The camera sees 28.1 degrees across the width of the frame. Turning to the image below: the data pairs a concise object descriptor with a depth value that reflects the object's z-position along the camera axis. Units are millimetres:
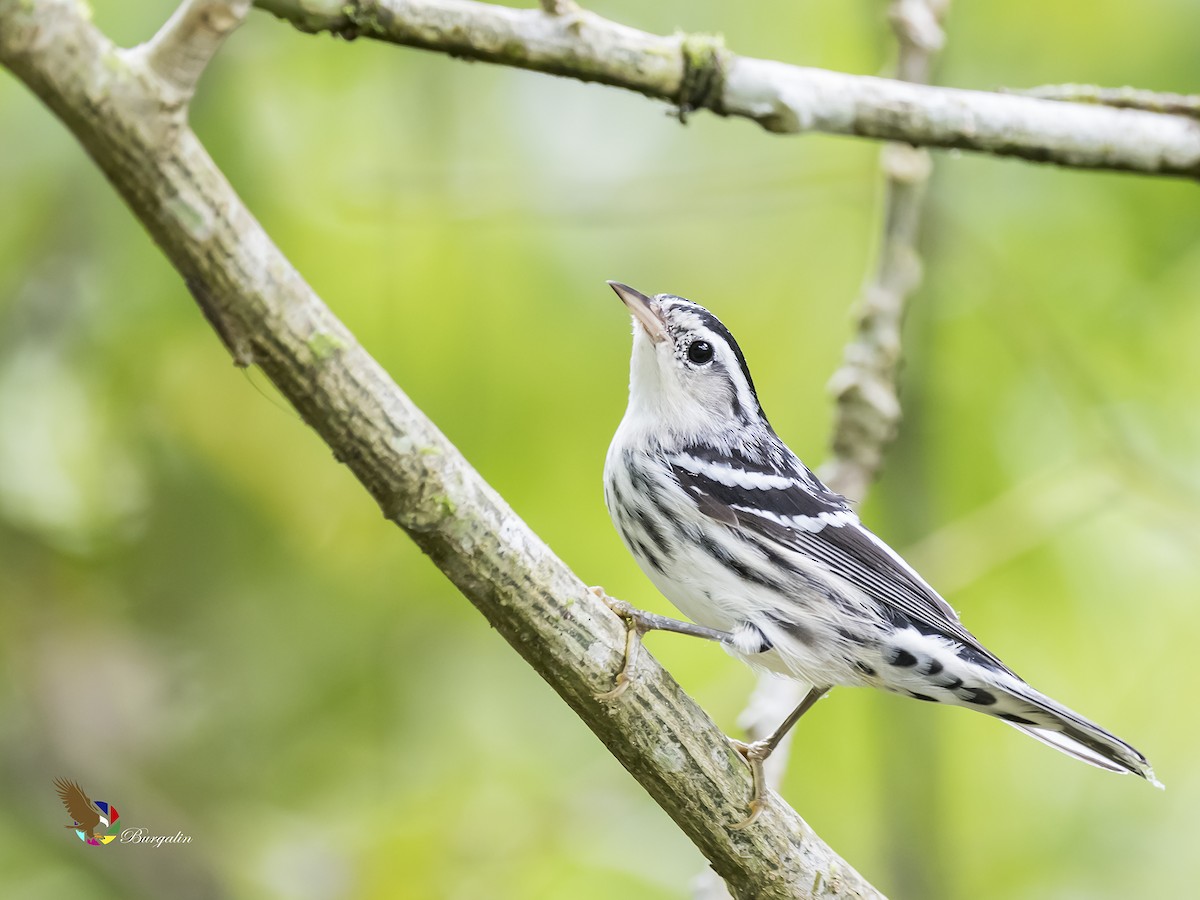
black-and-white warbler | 6426
